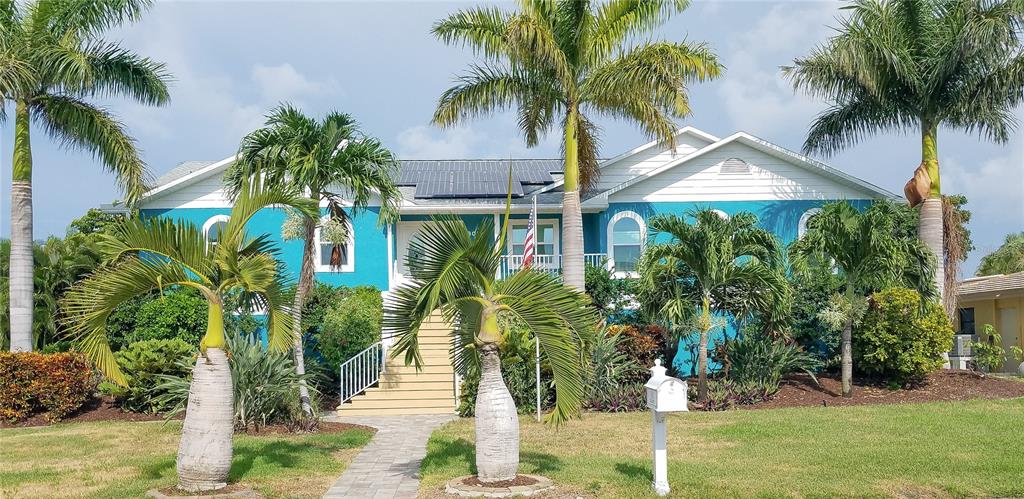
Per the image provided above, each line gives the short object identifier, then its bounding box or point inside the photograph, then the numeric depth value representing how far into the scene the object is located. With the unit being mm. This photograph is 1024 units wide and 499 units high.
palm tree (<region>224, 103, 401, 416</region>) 12953
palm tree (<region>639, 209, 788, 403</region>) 15477
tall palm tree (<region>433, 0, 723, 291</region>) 15586
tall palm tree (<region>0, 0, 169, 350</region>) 15297
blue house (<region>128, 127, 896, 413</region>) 20312
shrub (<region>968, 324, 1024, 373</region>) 18386
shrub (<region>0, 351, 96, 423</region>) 14648
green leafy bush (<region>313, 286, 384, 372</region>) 17875
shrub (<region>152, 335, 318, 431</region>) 12914
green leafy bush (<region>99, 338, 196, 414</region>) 15109
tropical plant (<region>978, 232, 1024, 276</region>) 32750
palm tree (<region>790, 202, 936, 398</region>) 15695
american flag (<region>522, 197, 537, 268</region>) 14484
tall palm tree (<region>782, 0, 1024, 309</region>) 17078
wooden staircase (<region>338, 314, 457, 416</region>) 16438
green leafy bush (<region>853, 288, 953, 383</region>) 16453
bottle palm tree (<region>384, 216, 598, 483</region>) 8281
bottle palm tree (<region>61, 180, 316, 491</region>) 8375
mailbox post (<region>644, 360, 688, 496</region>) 8258
